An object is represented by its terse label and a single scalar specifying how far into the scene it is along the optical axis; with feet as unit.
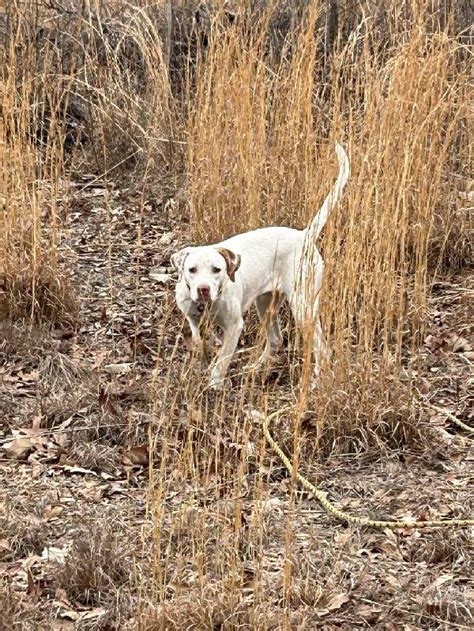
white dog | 14.70
